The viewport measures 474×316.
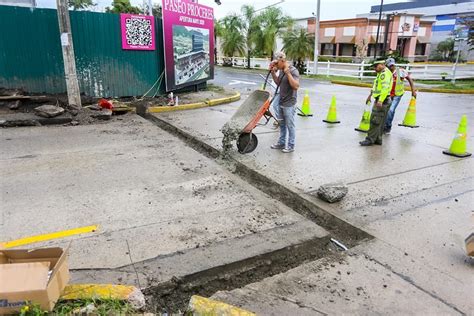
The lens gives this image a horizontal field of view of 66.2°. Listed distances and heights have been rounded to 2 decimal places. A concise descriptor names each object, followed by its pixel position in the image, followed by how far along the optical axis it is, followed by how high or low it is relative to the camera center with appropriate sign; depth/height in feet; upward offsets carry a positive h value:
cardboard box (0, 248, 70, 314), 7.71 -4.79
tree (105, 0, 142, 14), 75.86 +9.78
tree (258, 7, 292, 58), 116.26 +9.36
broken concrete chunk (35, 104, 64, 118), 30.36 -4.63
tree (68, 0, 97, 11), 84.64 +12.31
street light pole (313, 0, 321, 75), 92.70 +4.39
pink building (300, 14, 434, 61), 154.20 +8.58
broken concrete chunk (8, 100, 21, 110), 31.91 -4.36
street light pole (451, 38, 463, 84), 77.56 +2.08
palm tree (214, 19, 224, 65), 130.98 +9.27
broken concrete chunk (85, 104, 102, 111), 33.76 -4.77
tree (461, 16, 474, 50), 84.69 +6.32
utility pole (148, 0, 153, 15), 49.21 +6.19
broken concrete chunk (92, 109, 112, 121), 32.48 -5.24
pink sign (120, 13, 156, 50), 37.76 +2.35
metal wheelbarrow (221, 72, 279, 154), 22.63 -4.09
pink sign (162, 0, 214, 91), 41.14 +1.48
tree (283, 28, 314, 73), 102.99 +2.79
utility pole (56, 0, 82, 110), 31.50 -0.27
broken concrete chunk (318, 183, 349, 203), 16.02 -5.84
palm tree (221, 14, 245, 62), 124.67 +6.85
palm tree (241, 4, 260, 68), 121.78 +9.56
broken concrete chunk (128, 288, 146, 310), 8.93 -5.87
